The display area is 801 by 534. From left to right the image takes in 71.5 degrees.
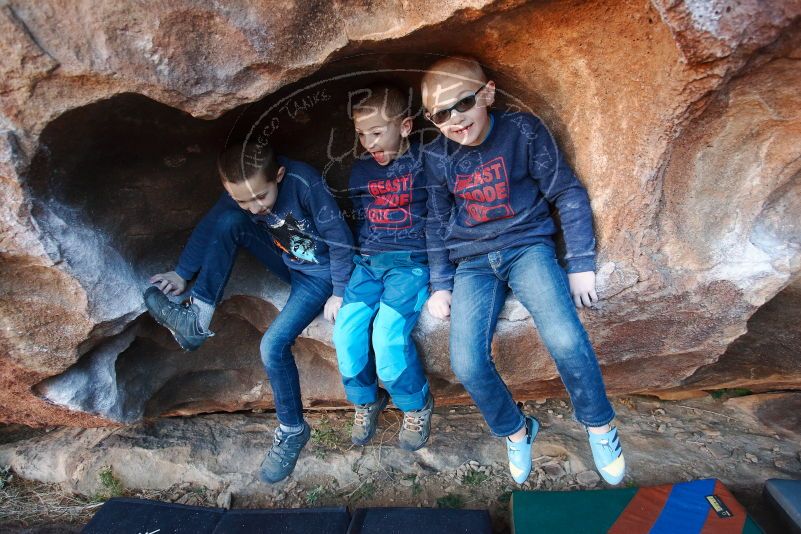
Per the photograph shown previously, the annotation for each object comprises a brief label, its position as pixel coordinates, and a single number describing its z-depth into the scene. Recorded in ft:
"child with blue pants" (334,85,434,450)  5.65
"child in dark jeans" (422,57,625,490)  5.16
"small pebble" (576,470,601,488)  7.14
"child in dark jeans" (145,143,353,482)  5.83
